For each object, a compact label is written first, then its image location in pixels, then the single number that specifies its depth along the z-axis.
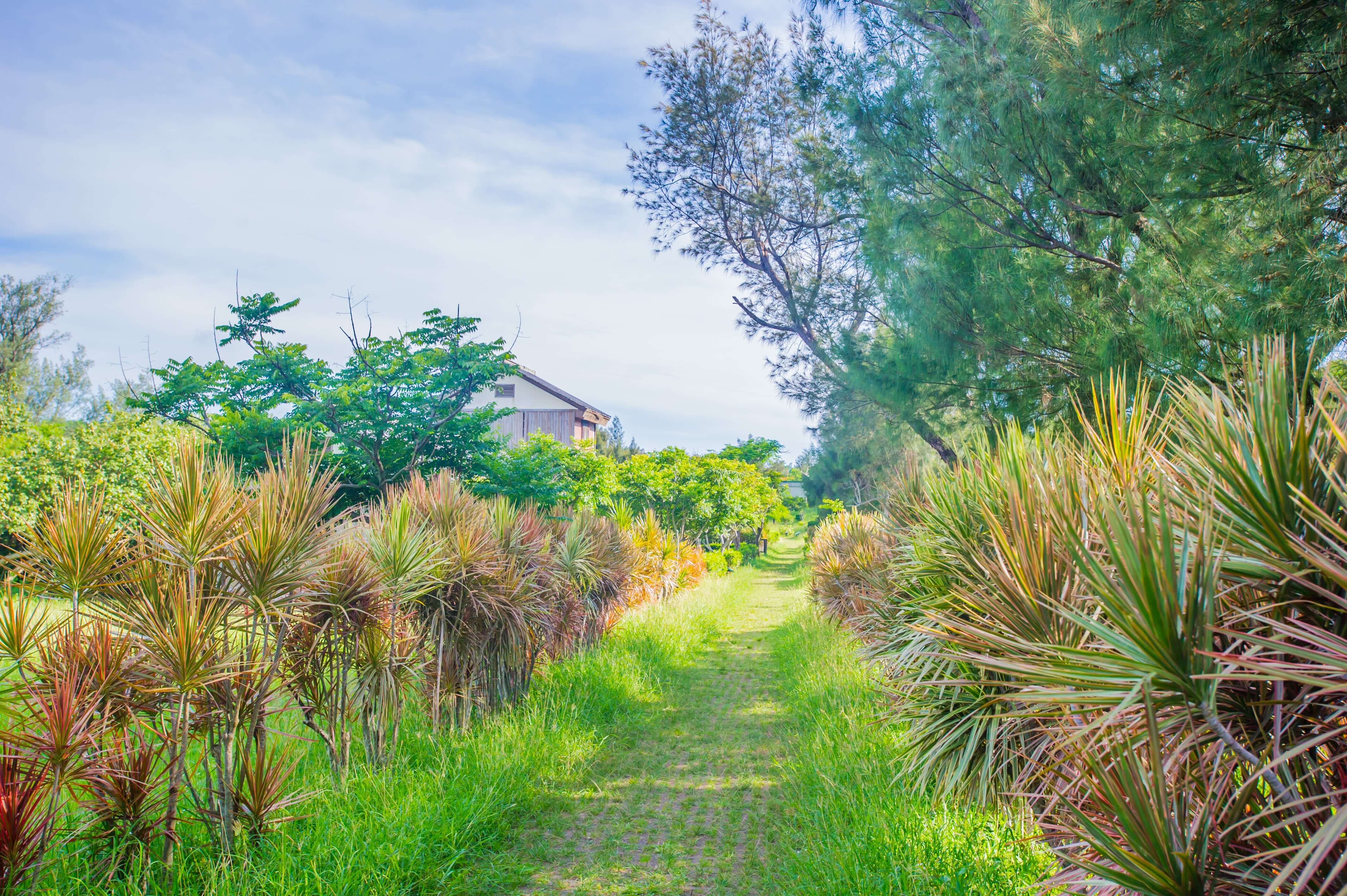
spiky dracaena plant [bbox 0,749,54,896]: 2.83
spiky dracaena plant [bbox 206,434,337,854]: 3.68
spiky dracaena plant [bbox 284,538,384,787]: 4.70
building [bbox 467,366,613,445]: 28.92
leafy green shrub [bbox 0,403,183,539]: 15.07
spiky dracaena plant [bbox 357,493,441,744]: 5.06
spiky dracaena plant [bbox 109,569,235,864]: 3.29
